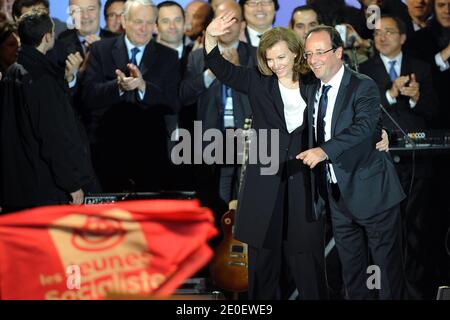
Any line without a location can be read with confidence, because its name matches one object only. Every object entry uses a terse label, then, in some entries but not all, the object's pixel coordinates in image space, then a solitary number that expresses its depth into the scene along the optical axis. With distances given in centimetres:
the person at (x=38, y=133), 1221
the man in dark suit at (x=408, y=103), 1408
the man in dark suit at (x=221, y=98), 1385
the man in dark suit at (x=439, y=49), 1485
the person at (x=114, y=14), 1521
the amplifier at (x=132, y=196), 1244
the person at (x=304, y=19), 1478
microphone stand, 1287
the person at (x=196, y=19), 1517
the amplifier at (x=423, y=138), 1303
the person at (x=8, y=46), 1415
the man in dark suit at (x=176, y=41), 1459
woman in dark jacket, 1143
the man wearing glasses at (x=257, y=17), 1474
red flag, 818
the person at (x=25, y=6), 1434
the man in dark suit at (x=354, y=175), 1132
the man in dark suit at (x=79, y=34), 1426
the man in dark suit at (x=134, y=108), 1415
